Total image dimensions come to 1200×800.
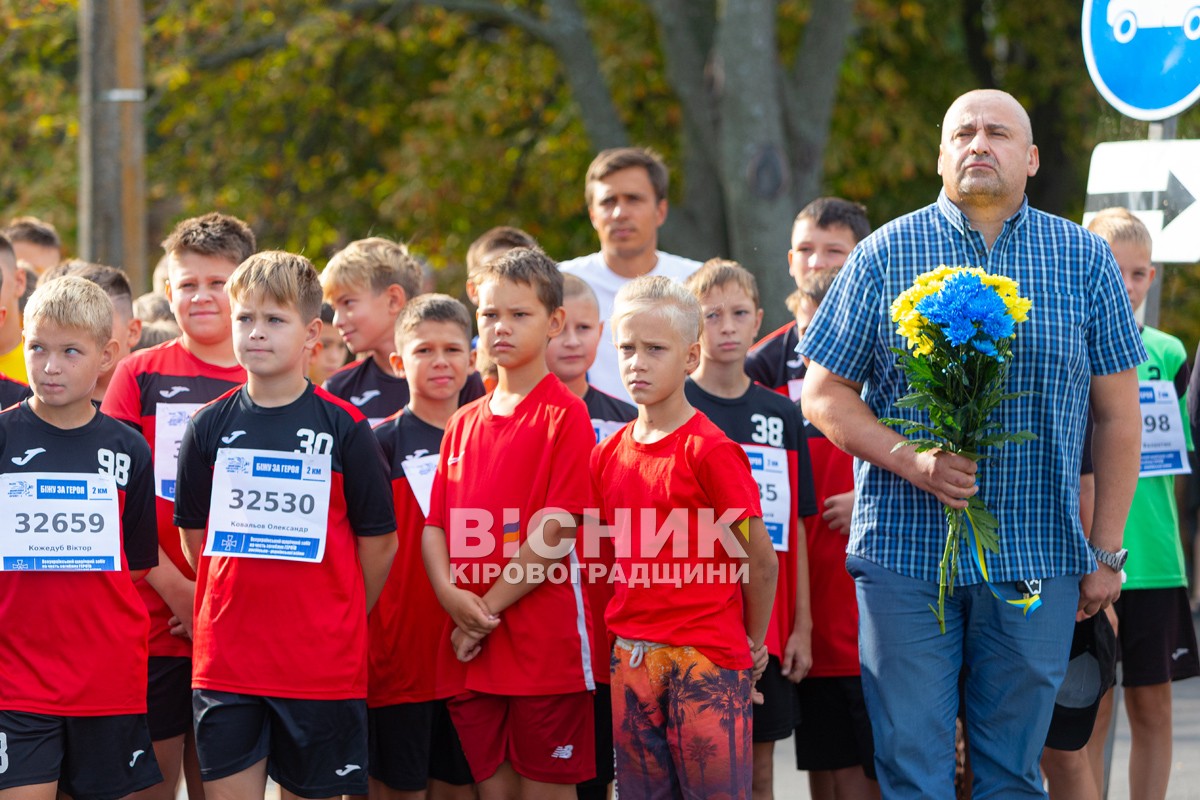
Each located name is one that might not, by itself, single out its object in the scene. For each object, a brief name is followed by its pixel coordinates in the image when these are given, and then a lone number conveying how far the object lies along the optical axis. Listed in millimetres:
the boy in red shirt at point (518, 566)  9875
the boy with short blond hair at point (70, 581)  9227
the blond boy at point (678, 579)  9195
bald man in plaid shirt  8687
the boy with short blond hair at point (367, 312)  12109
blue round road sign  11859
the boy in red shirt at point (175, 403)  10523
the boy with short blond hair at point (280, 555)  9273
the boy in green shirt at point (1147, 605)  11859
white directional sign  11805
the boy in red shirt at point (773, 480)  10789
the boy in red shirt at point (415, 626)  10687
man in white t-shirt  13719
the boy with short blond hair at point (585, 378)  10648
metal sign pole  12227
